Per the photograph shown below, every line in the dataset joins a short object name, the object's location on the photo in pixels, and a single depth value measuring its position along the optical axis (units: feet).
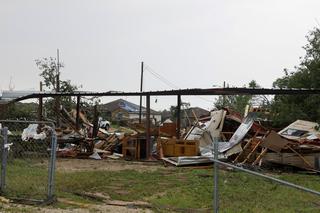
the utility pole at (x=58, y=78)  159.78
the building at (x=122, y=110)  199.02
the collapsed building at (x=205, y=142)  58.80
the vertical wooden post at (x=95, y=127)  80.43
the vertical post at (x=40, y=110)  79.92
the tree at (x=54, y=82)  139.03
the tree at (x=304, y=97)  84.41
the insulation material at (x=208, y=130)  72.64
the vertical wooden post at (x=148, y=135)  69.31
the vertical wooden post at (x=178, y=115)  71.46
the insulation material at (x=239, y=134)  63.98
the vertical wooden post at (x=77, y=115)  79.41
